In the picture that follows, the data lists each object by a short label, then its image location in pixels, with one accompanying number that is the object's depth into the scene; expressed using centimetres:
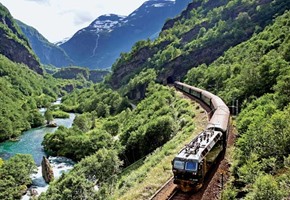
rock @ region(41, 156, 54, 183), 6319
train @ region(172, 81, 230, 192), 2273
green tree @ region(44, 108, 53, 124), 13650
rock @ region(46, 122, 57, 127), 13040
